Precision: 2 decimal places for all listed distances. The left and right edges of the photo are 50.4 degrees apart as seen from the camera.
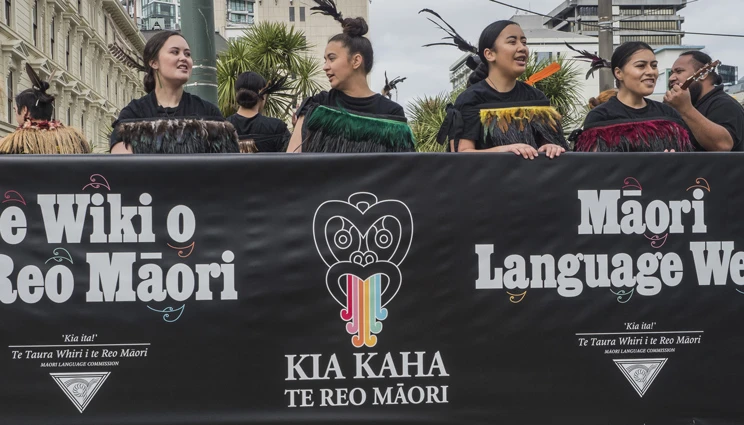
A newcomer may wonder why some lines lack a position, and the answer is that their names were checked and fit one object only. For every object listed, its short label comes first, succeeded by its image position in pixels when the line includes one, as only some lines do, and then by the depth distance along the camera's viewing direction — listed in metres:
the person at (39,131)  4.38
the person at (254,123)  5.82
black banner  3.13
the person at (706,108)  4.03
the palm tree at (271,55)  18.41
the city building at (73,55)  29.03
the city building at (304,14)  92.81
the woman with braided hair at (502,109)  3.84
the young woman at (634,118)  3.92
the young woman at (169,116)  3.64
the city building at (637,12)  113.24
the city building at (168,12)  134.31
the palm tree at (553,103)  17.98
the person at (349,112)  3.76
